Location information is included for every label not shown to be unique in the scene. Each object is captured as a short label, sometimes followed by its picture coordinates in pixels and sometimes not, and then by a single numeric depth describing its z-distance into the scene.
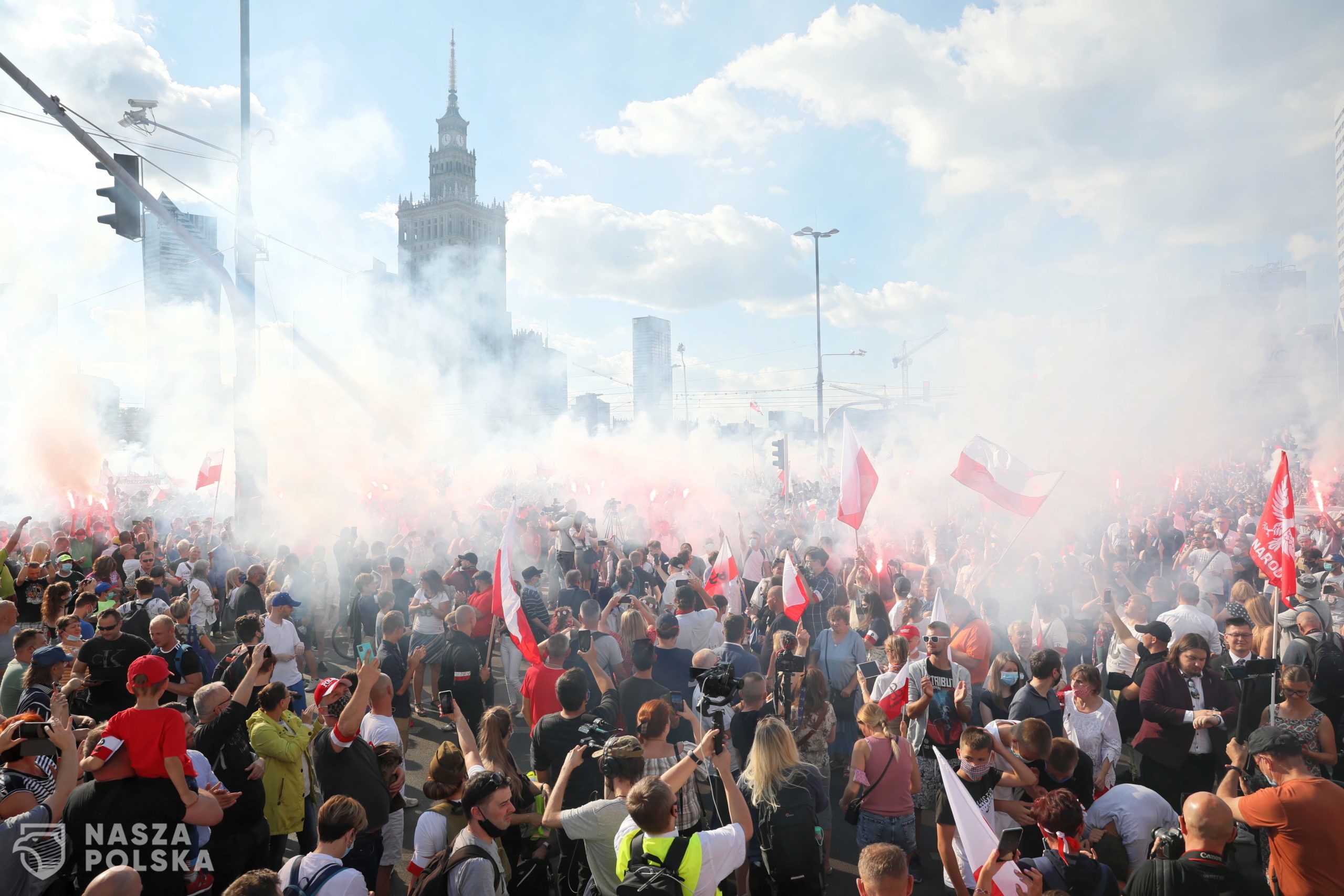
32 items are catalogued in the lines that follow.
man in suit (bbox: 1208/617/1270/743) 6.05
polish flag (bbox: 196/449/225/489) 17.03
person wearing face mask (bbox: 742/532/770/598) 12.24
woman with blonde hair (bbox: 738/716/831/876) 4.09
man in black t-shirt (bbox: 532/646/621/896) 4.47
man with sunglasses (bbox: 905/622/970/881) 5.27
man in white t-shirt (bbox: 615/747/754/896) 3.21
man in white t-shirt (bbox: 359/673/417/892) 4.80
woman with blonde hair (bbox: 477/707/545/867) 4.02
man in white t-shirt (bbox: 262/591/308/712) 7.25
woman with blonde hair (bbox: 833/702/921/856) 4.78
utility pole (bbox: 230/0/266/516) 13.04
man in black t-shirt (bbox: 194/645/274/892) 4.46
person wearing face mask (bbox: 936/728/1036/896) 4.34
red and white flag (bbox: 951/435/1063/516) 9.87
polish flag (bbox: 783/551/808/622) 8.23
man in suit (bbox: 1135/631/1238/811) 5.34
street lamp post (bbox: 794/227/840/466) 30.33
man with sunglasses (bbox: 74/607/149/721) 5.47
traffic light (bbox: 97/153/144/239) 8.62
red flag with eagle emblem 6.66
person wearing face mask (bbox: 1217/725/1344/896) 3.69
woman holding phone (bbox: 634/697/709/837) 4.36
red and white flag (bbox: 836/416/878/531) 10.12
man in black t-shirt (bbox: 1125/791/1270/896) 3.35
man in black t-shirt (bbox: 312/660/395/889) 4.40
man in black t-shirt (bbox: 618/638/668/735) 5.68
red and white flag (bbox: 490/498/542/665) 6.01
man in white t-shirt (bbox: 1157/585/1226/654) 7.05
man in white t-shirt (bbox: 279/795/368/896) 3.32
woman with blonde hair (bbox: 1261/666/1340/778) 5.27
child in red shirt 3.89
